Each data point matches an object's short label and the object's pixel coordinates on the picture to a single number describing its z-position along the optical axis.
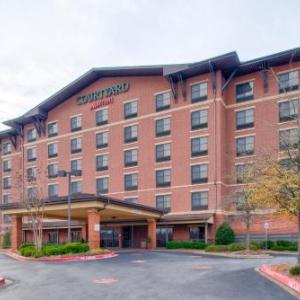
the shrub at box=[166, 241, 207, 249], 30.24
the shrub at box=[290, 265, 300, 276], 11.38
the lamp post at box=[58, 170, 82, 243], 22.74
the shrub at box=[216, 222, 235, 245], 31.05
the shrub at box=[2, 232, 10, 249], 41.29
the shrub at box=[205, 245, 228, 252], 26.06
